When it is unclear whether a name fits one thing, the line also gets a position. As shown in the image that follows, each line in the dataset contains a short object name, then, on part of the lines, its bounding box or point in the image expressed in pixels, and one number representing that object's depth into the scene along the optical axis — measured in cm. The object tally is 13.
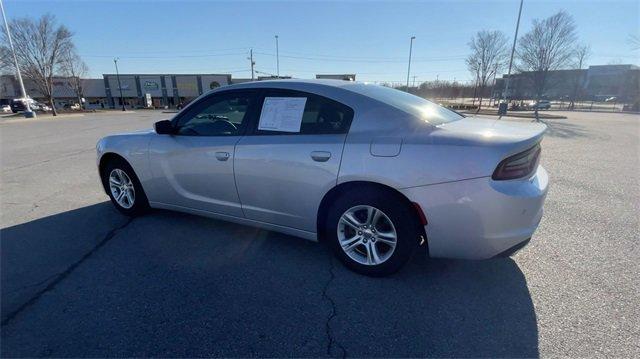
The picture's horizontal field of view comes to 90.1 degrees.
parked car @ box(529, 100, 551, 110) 4552
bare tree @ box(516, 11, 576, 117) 3288
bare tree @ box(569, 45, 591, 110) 4015
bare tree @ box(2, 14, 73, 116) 3466
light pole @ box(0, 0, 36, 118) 2637
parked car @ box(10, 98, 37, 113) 3980
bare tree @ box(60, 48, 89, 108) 3869
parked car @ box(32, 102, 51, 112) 4633
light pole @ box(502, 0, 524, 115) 2889
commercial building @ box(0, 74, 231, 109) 6412
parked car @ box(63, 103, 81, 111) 6456
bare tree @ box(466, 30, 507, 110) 4134
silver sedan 227
